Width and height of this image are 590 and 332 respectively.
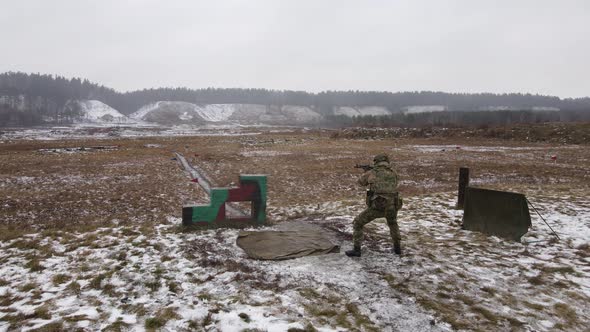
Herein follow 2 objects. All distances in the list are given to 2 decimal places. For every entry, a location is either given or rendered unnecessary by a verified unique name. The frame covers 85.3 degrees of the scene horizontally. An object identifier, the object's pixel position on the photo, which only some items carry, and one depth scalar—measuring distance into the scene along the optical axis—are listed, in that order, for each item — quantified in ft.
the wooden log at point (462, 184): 38.55
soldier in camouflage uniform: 24.77
